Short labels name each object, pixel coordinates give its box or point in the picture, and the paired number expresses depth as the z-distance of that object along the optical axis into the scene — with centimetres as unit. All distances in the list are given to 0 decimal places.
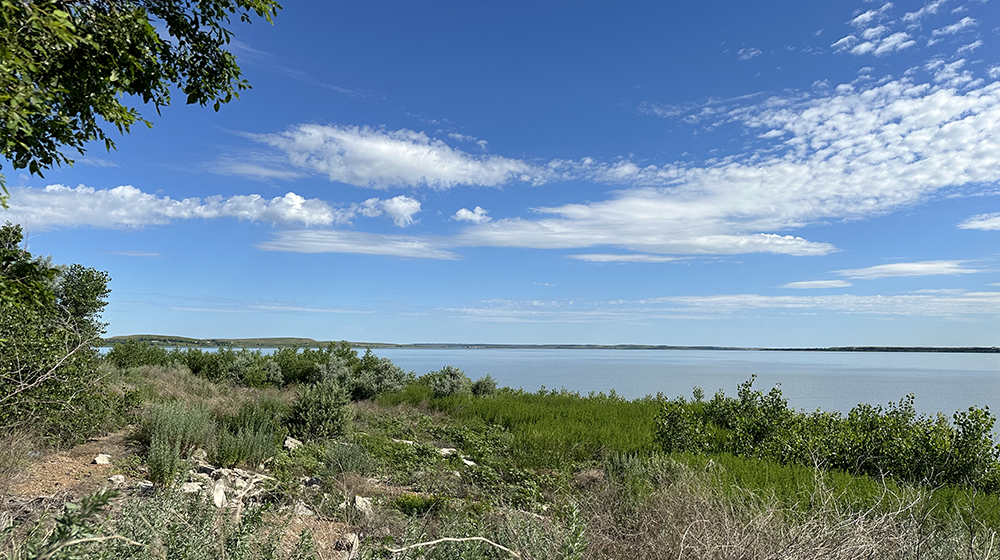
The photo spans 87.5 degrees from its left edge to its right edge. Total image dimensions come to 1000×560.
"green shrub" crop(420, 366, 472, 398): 1551
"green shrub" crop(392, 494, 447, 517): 559
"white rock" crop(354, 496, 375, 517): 509
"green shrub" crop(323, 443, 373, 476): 676
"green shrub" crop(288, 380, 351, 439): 895
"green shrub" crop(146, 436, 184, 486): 597
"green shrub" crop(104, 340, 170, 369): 1485
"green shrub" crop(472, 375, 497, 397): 1684
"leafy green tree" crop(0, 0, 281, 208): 305
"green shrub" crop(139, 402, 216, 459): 695
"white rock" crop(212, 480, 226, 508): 450
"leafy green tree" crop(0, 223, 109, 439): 644
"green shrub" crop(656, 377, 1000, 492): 720
